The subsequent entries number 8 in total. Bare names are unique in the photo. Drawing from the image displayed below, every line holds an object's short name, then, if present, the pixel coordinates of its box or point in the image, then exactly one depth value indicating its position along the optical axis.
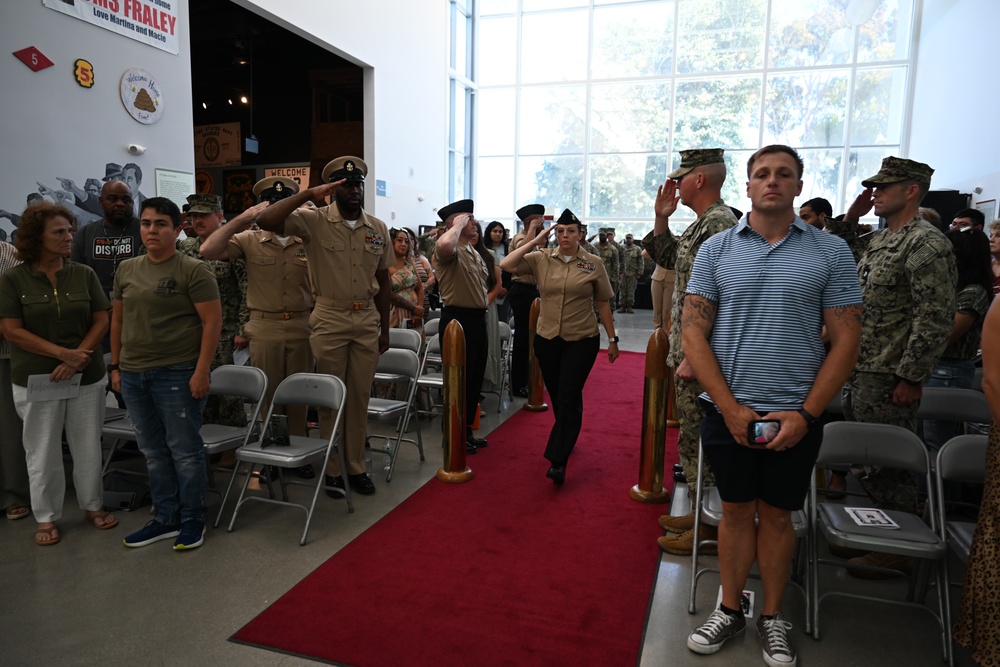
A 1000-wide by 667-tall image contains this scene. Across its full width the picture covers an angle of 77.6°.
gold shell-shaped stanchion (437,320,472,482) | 4.04
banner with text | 5.29
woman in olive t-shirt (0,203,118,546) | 3.12
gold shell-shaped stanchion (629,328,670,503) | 3.82
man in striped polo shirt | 2.09
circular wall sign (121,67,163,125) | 5.80
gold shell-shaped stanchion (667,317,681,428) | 5.44
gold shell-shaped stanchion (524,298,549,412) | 6.03
